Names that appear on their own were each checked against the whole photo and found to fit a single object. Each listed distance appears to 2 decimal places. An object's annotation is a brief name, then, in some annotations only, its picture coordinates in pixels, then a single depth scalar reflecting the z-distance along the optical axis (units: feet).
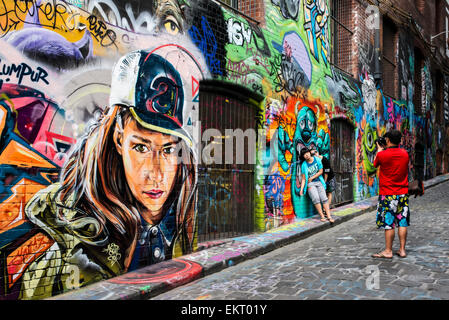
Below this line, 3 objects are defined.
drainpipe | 43.65
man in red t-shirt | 17.10
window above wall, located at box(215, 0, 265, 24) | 25.27
